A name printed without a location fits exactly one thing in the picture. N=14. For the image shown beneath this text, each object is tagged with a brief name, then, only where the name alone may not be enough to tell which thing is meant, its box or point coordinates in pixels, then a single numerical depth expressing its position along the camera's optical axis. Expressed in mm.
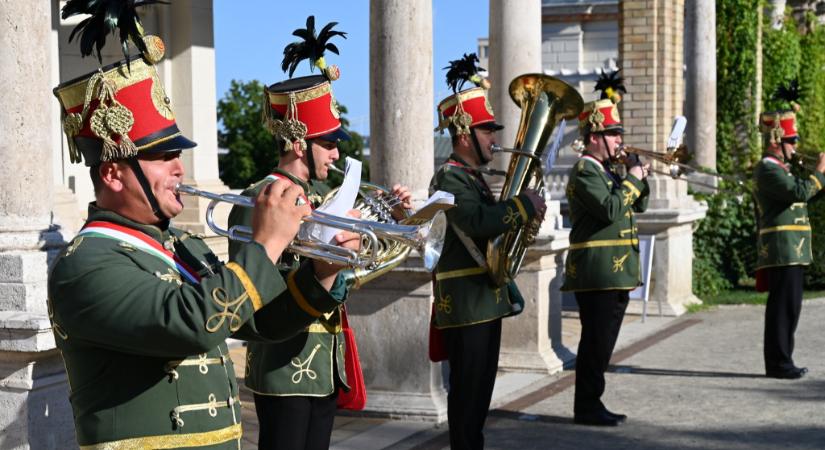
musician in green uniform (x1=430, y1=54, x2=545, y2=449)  6043
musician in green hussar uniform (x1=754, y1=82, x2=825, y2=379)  9219
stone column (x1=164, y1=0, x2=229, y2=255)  10320
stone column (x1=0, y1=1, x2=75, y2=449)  4965
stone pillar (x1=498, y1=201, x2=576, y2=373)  9328
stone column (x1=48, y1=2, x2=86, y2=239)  8500
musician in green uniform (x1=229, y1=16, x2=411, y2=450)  4621
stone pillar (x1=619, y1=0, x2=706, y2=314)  13883
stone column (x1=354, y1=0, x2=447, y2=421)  7562
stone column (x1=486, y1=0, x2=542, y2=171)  9273
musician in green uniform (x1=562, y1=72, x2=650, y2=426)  7695
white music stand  12020
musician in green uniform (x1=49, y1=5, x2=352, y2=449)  2895
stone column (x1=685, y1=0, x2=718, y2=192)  14766
